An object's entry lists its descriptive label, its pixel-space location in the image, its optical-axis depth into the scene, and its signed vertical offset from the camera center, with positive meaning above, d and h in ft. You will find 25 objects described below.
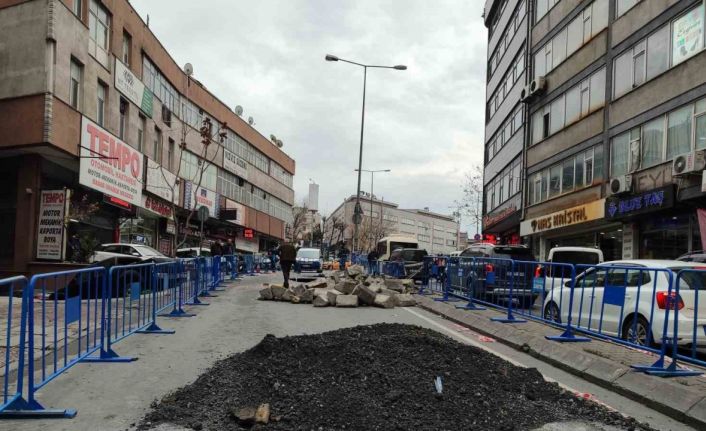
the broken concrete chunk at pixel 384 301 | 47.32 -5.46
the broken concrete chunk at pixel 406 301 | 49.16 -5.60
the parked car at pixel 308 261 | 94.63 -4.74
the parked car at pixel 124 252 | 58.16 -2.75
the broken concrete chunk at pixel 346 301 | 46.29 -5.42
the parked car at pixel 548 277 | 30.30 -2.00
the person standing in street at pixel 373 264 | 92.53 -4.93
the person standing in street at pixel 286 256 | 59.47 -2.53
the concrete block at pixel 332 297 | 47.21 -5.25
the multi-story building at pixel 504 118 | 111.45 +26.98
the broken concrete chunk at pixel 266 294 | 50.42 -5.55
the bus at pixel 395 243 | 121.29 -1.60
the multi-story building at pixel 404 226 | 318.86 +7.20
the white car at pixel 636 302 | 23.88 -2.58
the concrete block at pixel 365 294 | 47.40 -4.94
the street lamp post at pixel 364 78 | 104.78 +30.34
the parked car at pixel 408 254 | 93.25 -3.05
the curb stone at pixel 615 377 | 17.35 -4.89
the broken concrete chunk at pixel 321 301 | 46.88 -5.63
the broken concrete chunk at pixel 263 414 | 14.61 -4.72
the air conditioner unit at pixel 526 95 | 98.94 +25.38
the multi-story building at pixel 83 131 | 60.54 +11.78
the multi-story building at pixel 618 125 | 58.18 +14.83
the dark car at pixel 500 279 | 35.76 -2.66
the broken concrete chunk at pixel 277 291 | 50.14 -5.25
